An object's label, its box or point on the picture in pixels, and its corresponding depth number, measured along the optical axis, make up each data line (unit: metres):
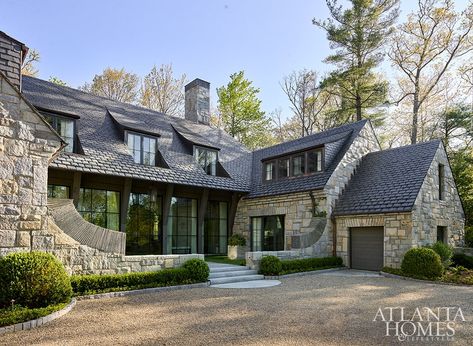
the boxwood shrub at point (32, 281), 6.46
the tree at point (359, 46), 24.11
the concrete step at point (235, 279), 10.29
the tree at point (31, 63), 23.64
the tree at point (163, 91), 29.28
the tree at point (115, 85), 28.19
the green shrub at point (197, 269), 9.89
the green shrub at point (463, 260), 13.15
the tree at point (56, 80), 25.76
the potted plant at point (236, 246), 15.62
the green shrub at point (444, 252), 12.09
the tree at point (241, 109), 29.98
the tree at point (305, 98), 30.67
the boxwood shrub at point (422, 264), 10.91
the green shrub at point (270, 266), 11.53
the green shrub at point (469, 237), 15.45
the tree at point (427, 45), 23.02
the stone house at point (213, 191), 11.31
